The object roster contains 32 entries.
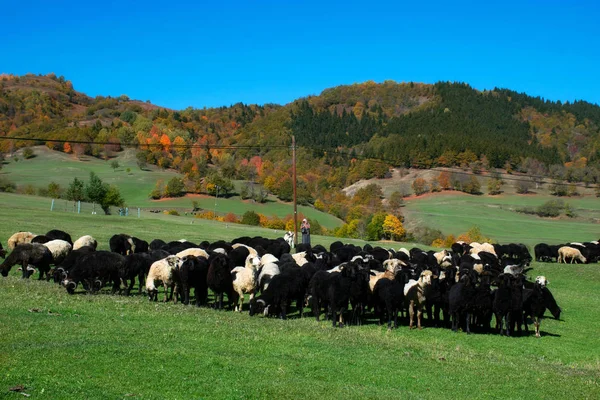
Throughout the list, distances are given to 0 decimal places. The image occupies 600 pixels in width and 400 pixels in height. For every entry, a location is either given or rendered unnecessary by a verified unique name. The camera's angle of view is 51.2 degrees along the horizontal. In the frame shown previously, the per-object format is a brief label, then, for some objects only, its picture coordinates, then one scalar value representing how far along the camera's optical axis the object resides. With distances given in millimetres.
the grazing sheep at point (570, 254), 43906
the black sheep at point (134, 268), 20875
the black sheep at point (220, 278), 19859
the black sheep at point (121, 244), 30297
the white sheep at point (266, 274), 20247
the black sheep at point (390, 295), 18484
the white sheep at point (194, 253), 23344
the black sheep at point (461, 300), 18312
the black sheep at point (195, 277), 19922
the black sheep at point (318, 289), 18859
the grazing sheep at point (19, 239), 28422
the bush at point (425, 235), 100062
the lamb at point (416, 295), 18869
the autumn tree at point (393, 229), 96875
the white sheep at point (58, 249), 24625
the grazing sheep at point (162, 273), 19938
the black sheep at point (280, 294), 18891
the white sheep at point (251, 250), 27397
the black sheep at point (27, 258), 22438
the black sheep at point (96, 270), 19938
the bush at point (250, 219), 99562
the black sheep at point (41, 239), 26544
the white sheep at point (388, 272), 19984
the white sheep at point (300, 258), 25573
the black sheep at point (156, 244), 30016
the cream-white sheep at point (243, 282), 19750
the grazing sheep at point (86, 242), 27484
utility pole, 43400
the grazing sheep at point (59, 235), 29248
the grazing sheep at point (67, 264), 21188
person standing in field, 40688
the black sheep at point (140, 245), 30547
